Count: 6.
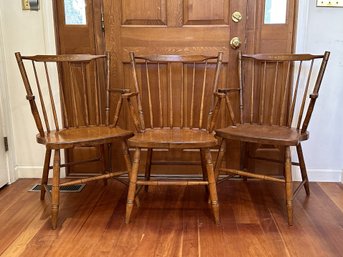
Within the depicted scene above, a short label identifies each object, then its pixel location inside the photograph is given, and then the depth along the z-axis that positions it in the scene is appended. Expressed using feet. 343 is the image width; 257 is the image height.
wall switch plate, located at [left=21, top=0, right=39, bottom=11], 7.16
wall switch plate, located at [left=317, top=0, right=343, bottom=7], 6.93
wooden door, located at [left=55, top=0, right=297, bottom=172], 7.09
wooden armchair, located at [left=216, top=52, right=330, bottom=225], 6.58
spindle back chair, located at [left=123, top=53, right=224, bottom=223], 5.83
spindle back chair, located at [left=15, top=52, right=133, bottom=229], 5.75
